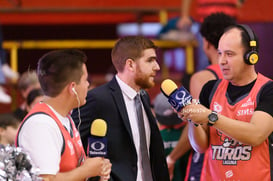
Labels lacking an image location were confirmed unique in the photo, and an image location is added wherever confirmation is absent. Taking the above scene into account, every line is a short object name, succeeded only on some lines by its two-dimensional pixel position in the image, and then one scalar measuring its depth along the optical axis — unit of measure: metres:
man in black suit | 5.79
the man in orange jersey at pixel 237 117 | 5.42
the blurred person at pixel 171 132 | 7.52
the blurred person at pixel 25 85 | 8.66
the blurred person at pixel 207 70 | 6.62
